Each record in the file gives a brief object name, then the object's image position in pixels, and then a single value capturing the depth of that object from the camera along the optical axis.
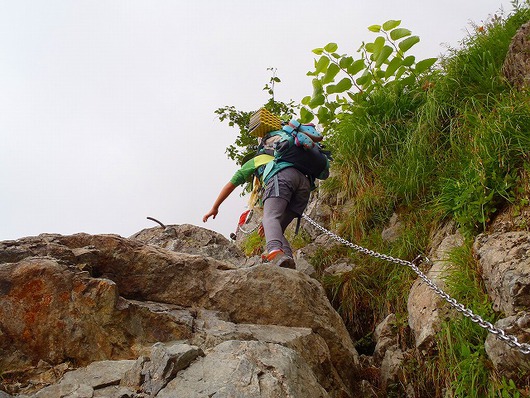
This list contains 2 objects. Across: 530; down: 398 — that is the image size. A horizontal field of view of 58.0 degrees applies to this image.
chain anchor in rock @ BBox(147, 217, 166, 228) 5.20
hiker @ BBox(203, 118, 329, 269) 4.81
